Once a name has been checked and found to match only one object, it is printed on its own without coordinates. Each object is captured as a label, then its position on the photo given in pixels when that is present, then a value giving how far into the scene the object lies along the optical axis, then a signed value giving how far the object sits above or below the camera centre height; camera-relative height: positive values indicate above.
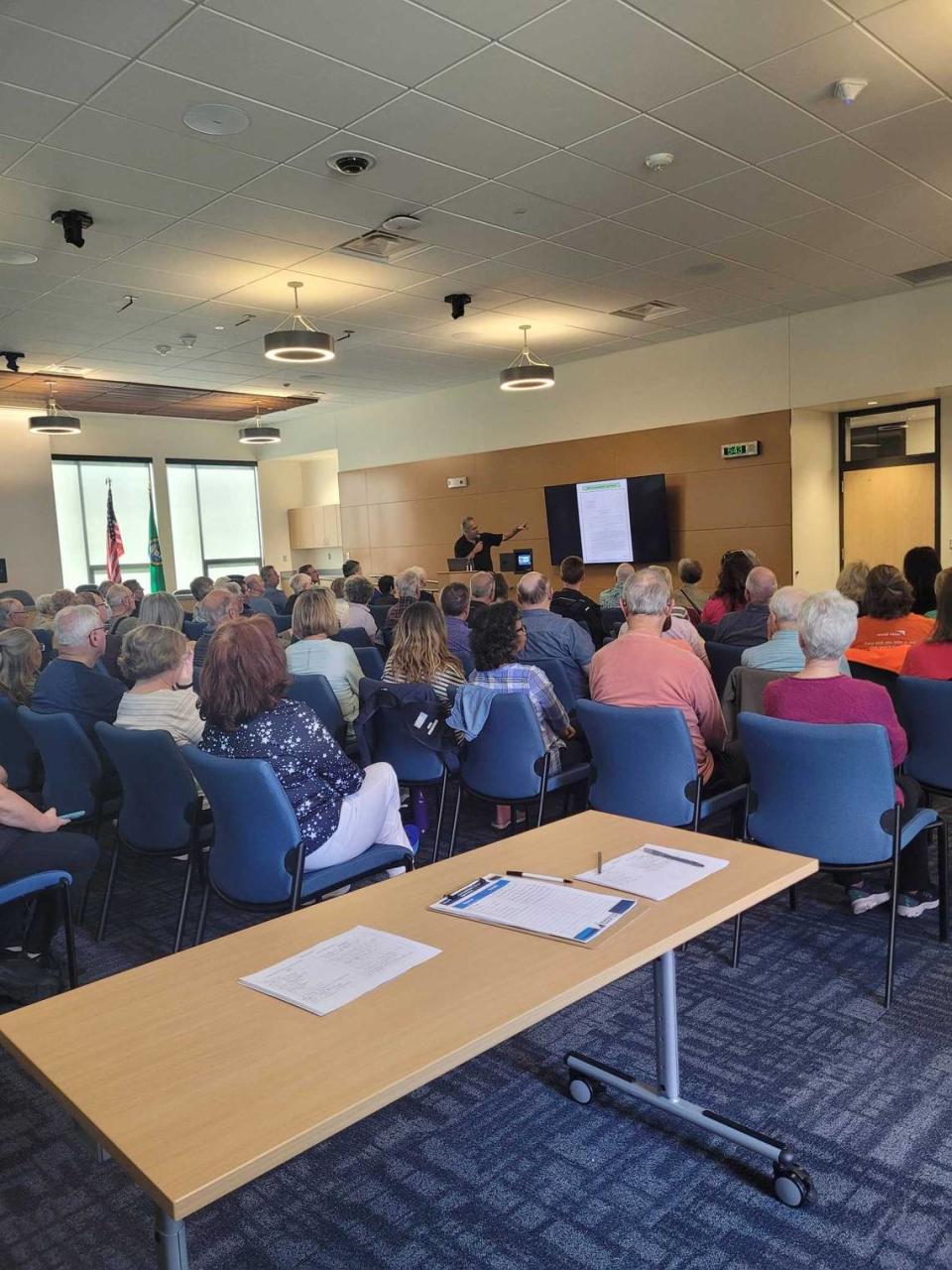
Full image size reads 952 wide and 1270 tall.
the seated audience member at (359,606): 7.16 -0.37
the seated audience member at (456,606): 5.95 -0.35
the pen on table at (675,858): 2.08 -0.72
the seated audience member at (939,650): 3.89 -0.51
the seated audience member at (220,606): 6.52 -0.28
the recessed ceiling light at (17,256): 6.61 +2.31
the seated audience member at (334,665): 5.15 -0.58
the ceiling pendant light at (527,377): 8.86 +1.65
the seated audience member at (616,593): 7.55 -0.40
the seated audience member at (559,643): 5.28 -0.54
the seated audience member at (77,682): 4.37 -0.50
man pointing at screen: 12.52 +0.09
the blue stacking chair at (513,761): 3.97 -0.92
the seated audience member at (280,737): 3.00 -0.57
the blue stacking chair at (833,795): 2.90 -0.84
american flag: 13.77 +0.39
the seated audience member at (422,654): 4.44 -0.47
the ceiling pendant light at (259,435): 12.89 +1.79
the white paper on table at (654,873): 1.95 -0.72
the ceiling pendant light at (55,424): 11.01 +1.79
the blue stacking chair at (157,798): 3.45 -0.87
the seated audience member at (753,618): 5.50 -0.47
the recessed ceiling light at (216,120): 4.59 +2.25
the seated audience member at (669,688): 3.75 -0.58
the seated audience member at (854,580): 5.54 -0.29
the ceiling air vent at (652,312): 8.94 +2.27
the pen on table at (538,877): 2.02 -0.72
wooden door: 9.81 +0.20
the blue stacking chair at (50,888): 2.63 -0.90
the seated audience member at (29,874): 3.08 -1.05
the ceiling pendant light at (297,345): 7.15 +1.68
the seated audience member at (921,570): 7.64 -0.33
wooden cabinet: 16.45 +0.62
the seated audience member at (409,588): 7.36 -0.25
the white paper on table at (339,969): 1.54 -0.71
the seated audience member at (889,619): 4.82 -0.46
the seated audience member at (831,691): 3.14 -0.53
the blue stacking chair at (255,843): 2.84 -0.88
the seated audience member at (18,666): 4.61 -0.44
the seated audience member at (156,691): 3.95 -0.52
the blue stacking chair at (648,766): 3.38 -0.83
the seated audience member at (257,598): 9.06 -0.34
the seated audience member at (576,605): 7.13 -0.44
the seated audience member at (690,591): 7.74 -0.43
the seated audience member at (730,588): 6.69 -0.35
